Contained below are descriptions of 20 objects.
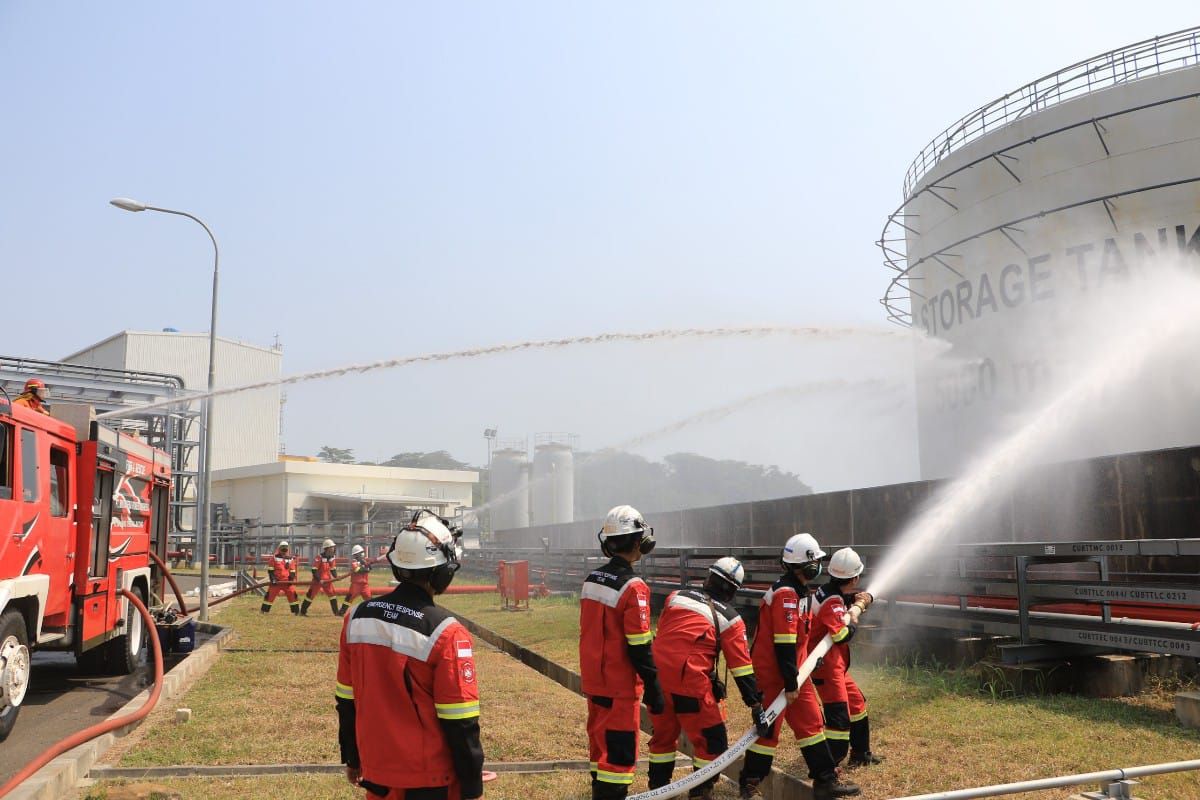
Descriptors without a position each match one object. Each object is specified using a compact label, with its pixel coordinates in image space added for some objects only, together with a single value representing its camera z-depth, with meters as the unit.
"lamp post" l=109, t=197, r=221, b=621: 16.05
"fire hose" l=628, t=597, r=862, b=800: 5.18
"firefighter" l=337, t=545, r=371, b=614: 17.91
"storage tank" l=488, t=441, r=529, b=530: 48.62
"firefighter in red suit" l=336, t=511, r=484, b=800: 3.51
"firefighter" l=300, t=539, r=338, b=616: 19.19
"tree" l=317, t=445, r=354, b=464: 93.71
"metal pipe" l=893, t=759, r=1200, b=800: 4.22
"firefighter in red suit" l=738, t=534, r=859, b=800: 5.65
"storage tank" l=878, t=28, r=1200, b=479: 17.81
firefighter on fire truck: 9.21
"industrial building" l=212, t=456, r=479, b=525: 50.09
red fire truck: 7.74
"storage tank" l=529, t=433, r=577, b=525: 47.78
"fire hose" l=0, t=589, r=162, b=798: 5.46
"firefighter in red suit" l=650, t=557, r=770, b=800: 5.58
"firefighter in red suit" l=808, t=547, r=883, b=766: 6.02
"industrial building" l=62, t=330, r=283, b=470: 51.19
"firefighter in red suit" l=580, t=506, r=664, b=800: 5.30
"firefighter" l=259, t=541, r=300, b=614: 19.02
